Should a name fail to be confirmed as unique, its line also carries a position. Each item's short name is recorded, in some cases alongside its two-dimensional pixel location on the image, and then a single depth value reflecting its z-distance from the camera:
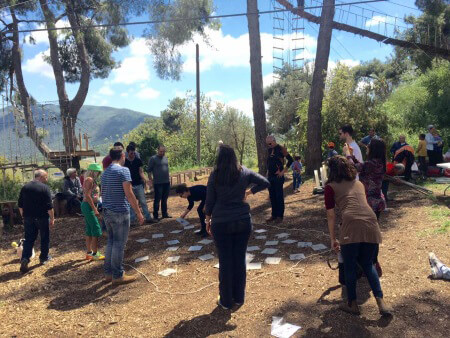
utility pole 22.96
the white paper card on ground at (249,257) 5.56
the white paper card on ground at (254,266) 5.20
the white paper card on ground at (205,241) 6.53
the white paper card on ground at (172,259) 5.83
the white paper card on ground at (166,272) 5.27
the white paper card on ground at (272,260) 5.37
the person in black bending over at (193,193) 6.10
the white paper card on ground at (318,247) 5.76
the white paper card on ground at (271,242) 6.27
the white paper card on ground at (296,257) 5.42
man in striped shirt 4.57
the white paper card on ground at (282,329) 3.38
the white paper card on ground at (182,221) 7.77
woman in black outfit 3.58
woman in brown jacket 3.34
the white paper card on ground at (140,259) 5.94
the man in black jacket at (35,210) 5.67
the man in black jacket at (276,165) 7.05
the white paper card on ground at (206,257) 5.74
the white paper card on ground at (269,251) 5.80
